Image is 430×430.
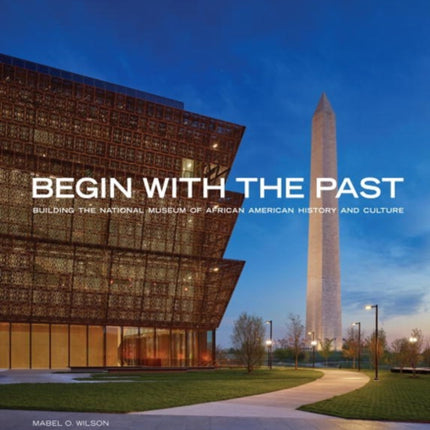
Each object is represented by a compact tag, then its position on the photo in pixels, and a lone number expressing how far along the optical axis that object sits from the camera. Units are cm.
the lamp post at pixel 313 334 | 7021
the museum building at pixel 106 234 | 4547
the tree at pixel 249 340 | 4759
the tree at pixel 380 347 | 6041
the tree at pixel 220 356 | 6102
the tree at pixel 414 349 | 4472
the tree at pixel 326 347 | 6902
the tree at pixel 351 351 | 6900
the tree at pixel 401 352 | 4634
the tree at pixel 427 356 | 7080
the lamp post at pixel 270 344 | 5568
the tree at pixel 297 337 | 6924
